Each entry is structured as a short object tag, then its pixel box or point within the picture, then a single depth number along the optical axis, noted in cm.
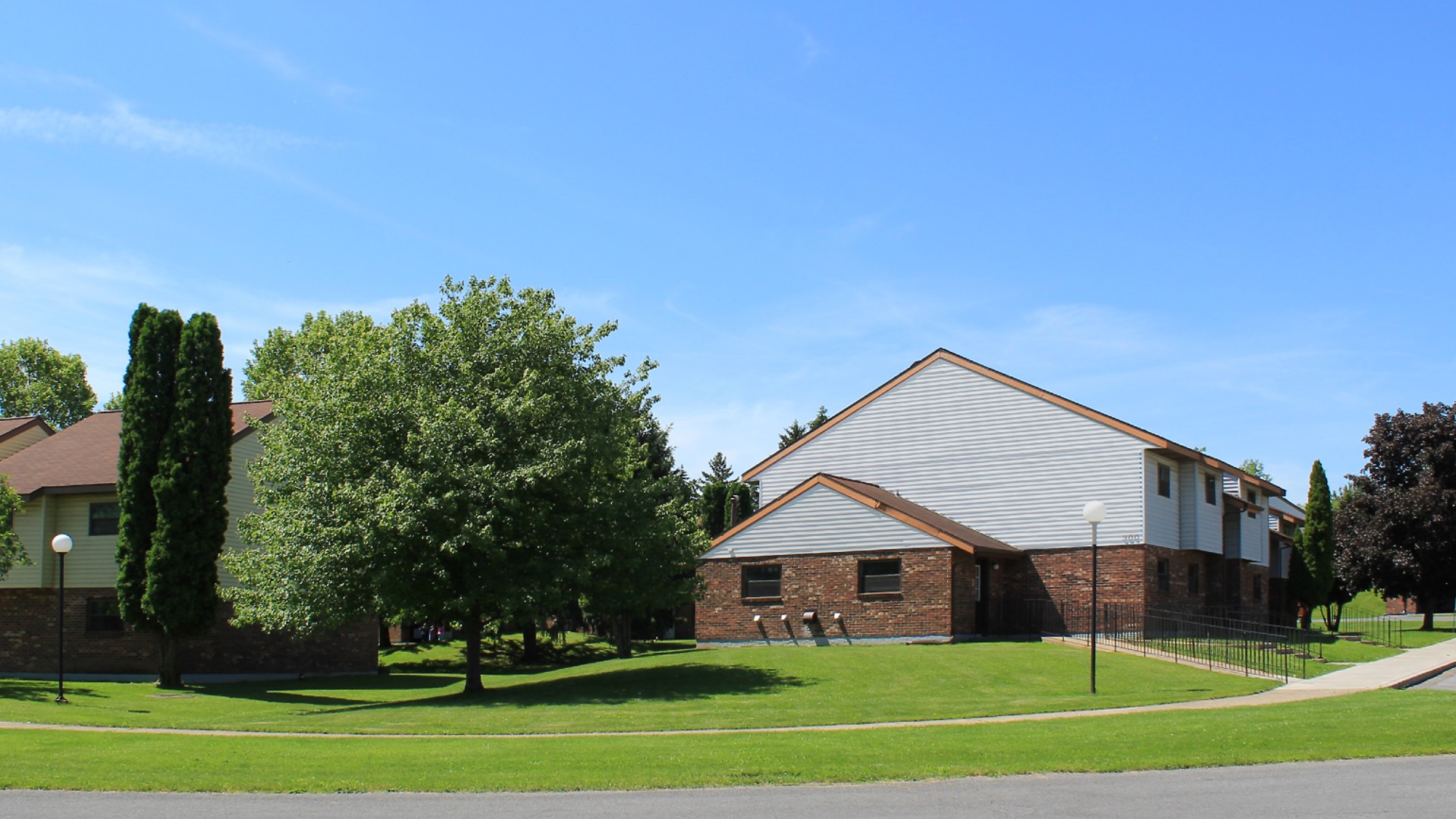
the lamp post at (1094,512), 2408
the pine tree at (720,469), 6862
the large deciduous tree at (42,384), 6938
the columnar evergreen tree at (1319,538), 5134
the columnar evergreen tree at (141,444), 3117
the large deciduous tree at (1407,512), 4678
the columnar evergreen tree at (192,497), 3081
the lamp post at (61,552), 2705
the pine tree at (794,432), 7194
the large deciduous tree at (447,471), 2552
